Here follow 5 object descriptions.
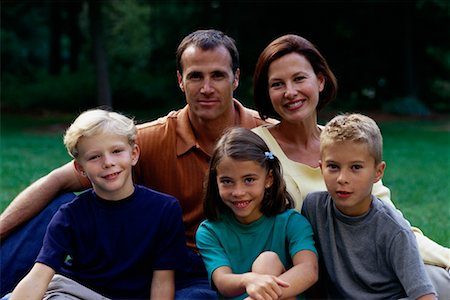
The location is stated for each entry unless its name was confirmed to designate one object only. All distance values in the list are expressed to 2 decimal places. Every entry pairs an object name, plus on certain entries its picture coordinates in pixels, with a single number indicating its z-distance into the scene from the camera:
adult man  4.35
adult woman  4.07
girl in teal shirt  3.59
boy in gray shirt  3.54
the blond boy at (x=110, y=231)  3.72
